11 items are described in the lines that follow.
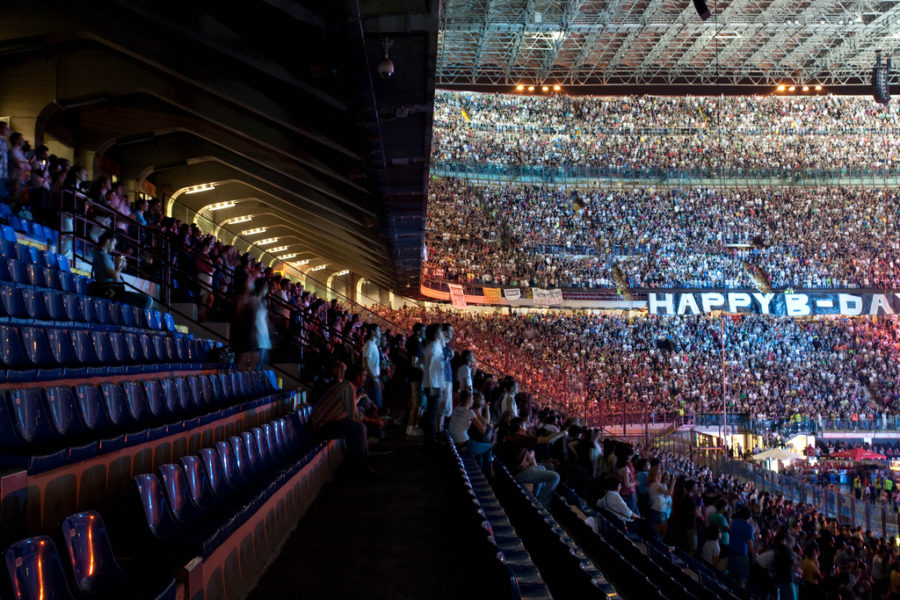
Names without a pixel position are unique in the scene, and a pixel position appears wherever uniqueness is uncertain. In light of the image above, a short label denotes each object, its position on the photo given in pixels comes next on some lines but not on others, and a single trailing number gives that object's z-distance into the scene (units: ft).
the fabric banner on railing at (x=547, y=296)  110.11
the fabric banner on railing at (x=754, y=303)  115.44
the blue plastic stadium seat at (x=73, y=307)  19.24
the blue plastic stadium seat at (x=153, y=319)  24.63
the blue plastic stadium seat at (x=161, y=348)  20.97
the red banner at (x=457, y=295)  100.83
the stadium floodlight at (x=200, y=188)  53.01
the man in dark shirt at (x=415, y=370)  30.42
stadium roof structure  87.86
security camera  24.35
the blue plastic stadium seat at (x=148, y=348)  19.89
